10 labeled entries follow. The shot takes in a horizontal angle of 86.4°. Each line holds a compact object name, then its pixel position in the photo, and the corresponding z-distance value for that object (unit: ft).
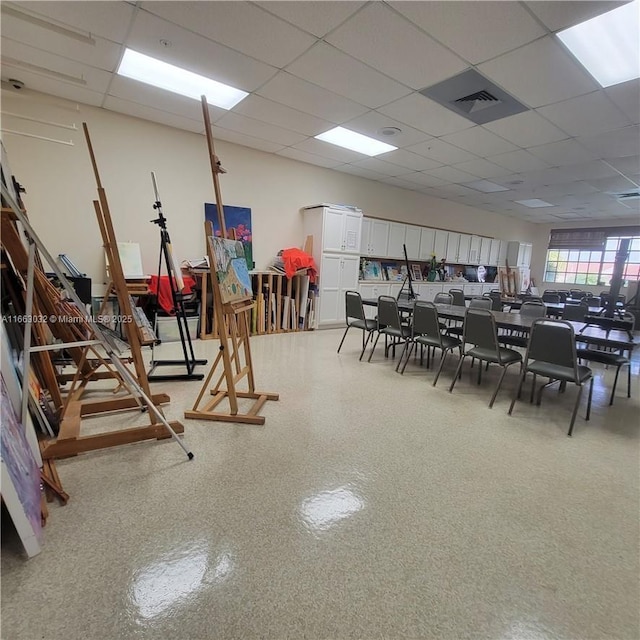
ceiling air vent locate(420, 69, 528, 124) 10.71
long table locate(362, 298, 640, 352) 9.53
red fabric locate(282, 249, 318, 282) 19.12
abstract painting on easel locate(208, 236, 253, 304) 8.04
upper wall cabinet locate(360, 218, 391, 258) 23.16
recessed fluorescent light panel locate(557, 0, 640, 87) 7.99
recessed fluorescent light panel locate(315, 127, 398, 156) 15.81
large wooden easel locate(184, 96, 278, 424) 8.01
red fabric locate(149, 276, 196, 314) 15.28
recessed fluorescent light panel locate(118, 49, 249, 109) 10.86
